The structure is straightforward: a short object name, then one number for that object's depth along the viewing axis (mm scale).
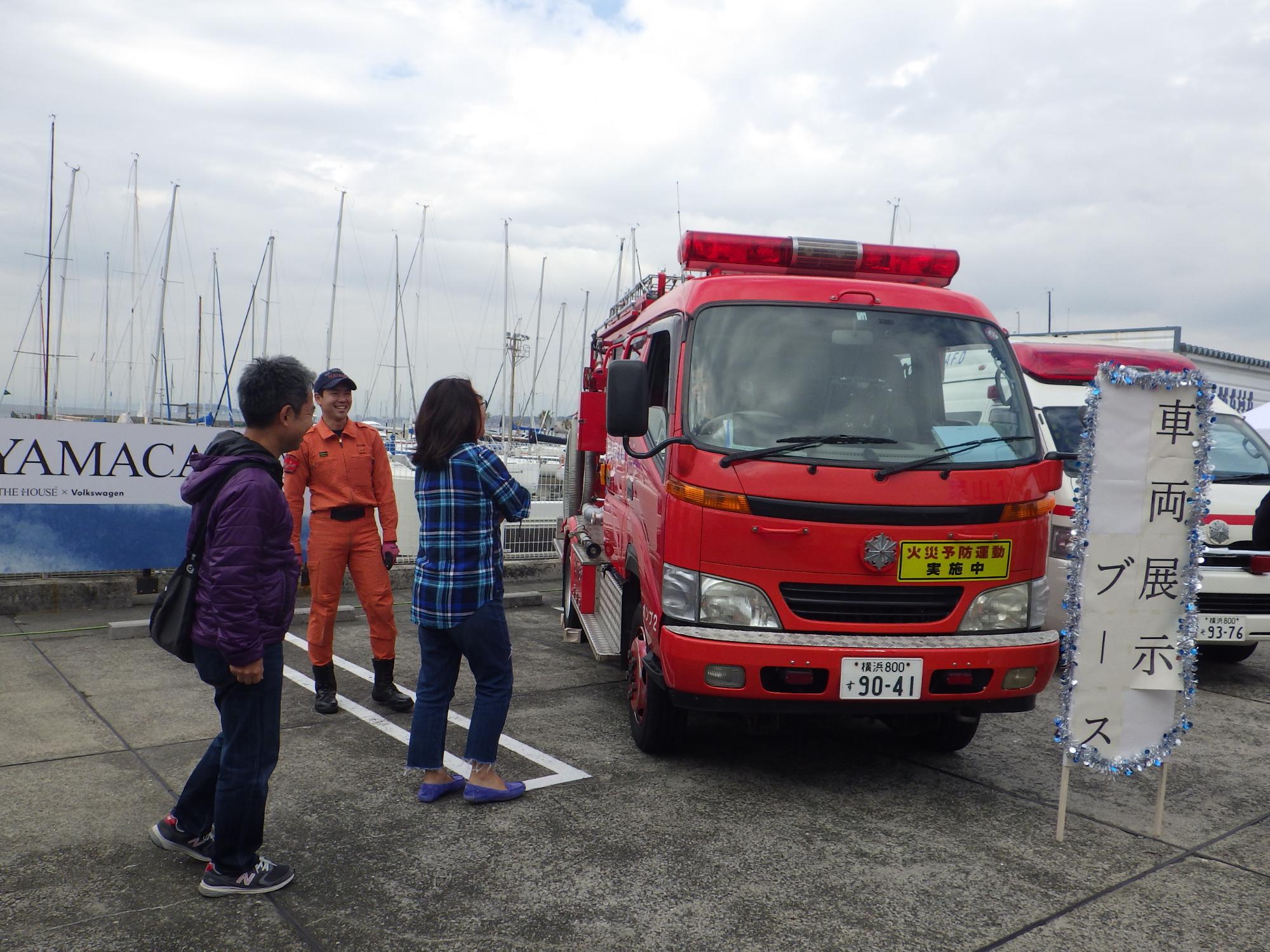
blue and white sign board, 7871
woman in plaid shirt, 4105
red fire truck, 4141
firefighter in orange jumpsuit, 5570
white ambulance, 6879
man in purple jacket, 3127
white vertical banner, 3932
